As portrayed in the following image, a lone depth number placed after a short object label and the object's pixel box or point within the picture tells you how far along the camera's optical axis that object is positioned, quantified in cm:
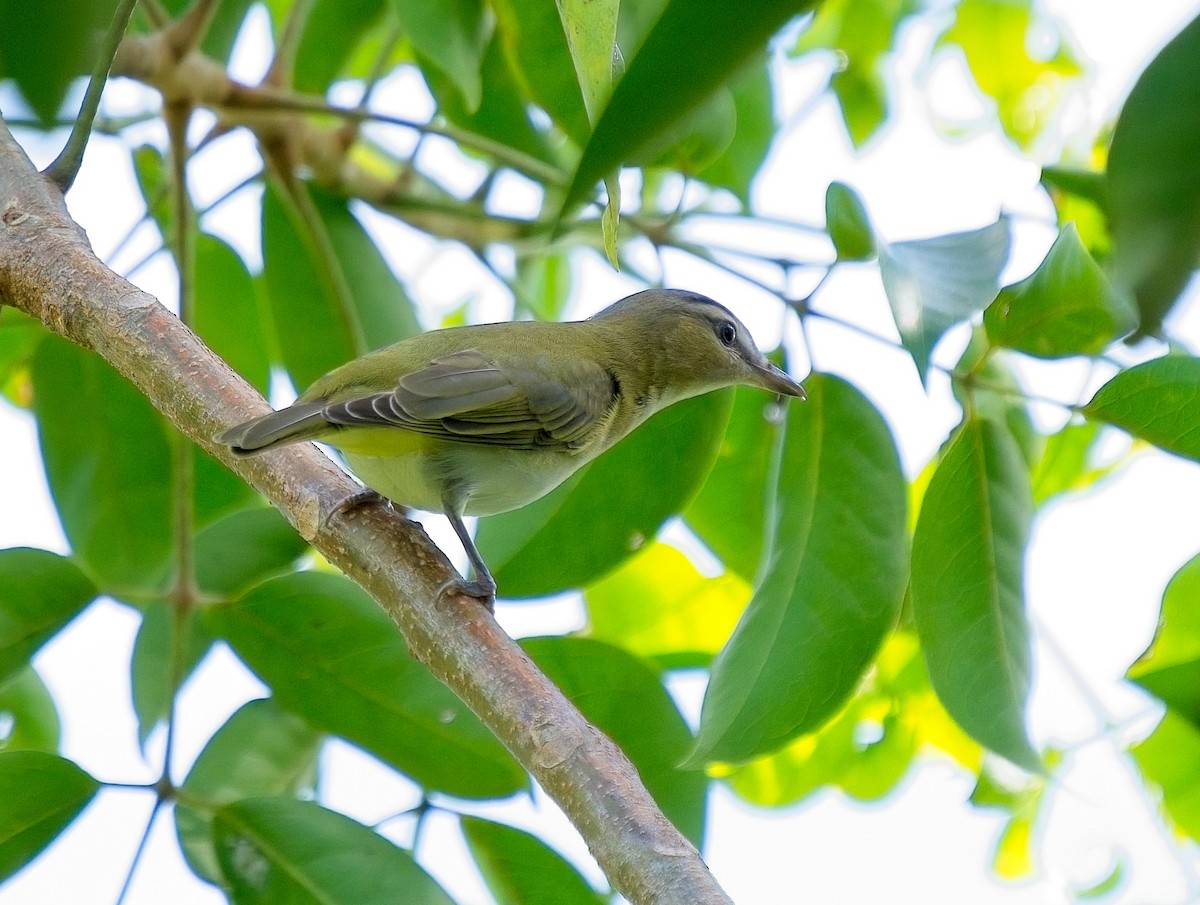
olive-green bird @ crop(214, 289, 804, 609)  459
